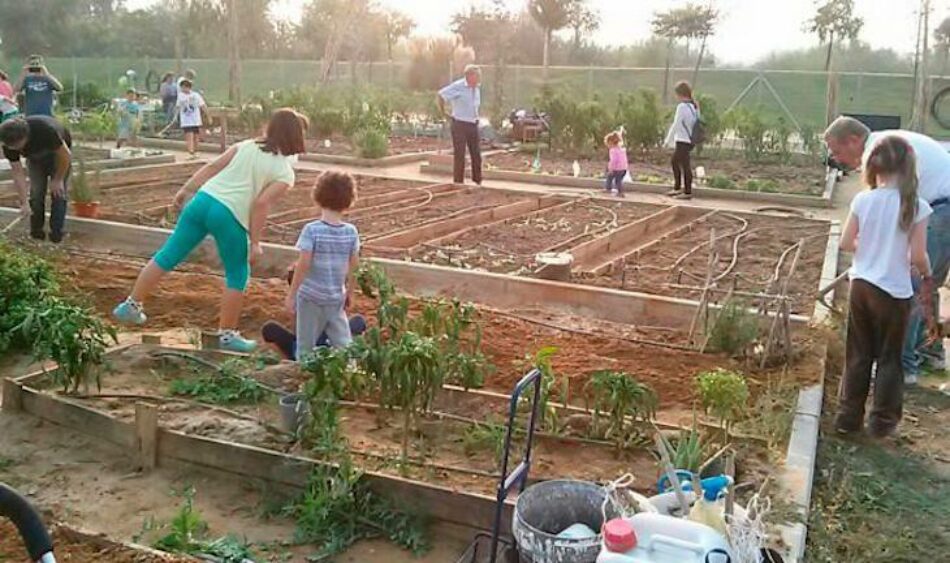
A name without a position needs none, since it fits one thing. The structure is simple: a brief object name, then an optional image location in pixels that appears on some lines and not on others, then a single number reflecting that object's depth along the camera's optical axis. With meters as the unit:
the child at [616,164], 13.00
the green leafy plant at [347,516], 3.72
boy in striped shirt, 4.92
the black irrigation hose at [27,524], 1.62
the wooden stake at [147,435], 4.27
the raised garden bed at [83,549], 3.38
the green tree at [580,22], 35.56
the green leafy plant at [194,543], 3.46
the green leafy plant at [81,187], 9.62
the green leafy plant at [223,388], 4.91
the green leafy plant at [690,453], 3.88
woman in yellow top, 5.51
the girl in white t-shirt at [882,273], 4.71
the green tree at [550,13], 33.25
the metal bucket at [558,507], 3.15
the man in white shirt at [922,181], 5.16
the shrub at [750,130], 17.53
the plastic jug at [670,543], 2.60
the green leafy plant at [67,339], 4.64
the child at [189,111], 16.14
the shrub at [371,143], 15.81
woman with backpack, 12.70
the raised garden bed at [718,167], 14.68
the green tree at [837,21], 35.09
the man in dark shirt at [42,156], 8.21
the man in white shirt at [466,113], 12.48
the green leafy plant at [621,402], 4.27
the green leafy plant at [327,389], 4.12
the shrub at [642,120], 17.34
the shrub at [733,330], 5.90
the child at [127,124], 17.02
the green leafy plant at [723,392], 4.34
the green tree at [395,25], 44.97
